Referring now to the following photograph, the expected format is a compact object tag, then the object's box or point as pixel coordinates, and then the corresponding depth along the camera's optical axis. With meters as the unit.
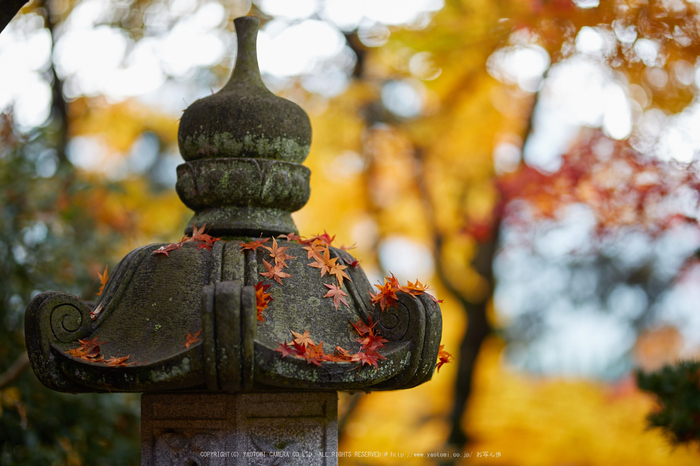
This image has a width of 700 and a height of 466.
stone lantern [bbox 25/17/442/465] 1.75
